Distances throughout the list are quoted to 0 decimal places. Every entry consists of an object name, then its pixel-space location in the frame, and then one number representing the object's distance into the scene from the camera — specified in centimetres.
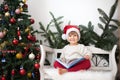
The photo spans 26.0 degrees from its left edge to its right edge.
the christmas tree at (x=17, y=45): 279
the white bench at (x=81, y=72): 226
